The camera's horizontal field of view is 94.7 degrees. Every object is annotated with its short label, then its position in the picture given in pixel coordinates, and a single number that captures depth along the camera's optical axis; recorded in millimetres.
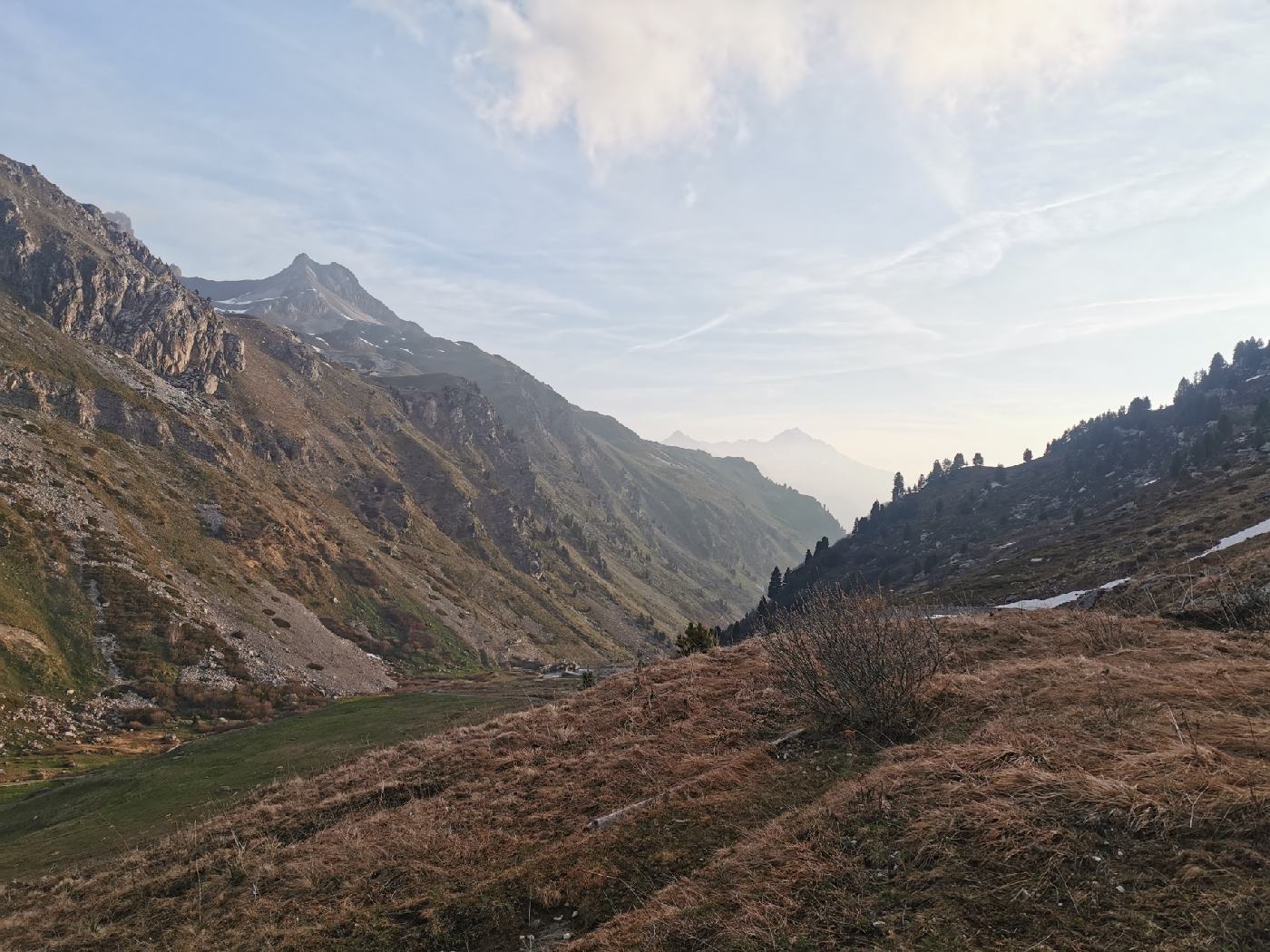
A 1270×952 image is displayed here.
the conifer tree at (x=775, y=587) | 190412
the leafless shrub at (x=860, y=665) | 14352
